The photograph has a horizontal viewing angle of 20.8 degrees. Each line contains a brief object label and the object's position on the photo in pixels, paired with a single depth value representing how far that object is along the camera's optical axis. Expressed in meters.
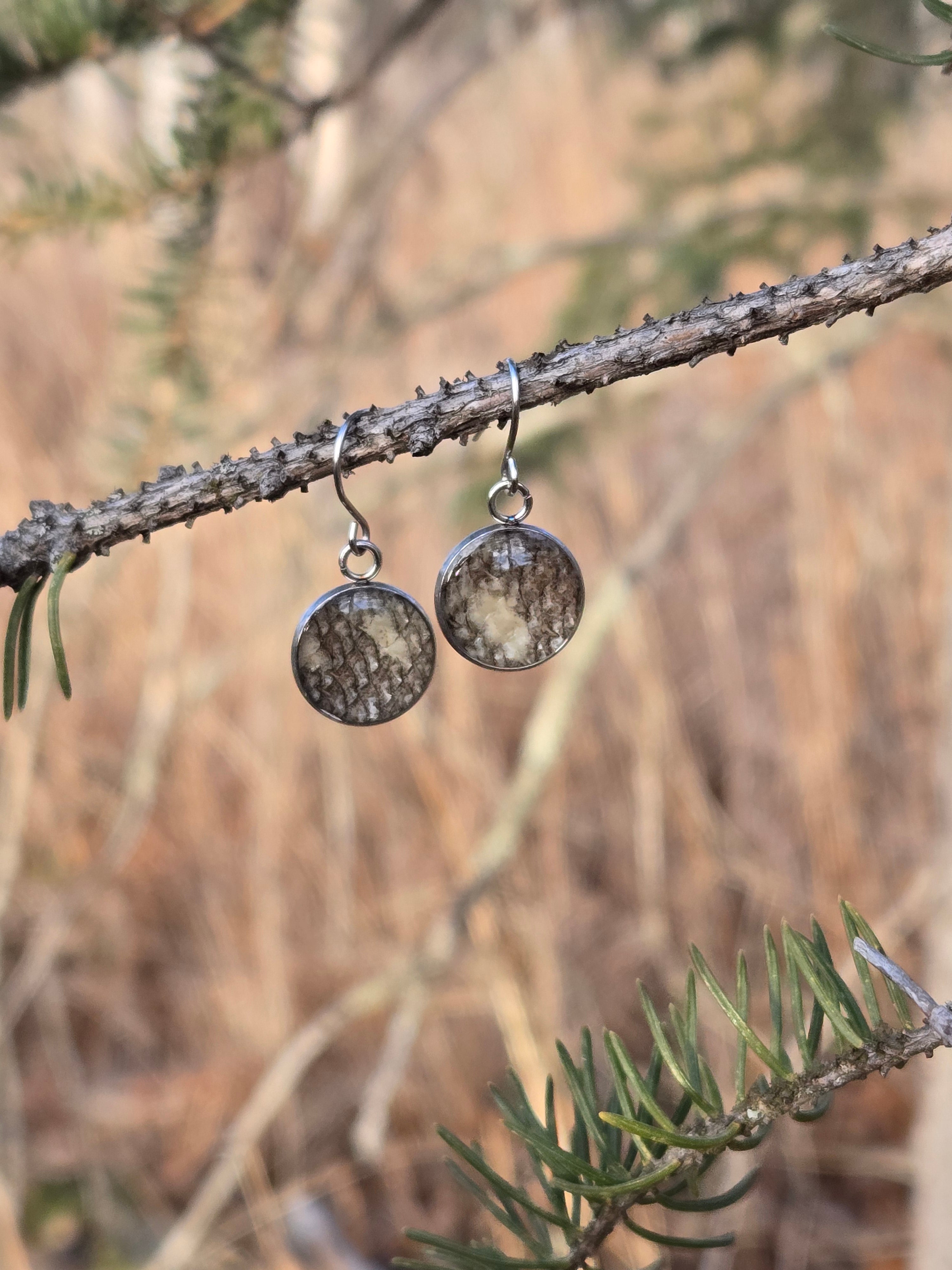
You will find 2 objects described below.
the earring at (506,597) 0.24
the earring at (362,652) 0.24
